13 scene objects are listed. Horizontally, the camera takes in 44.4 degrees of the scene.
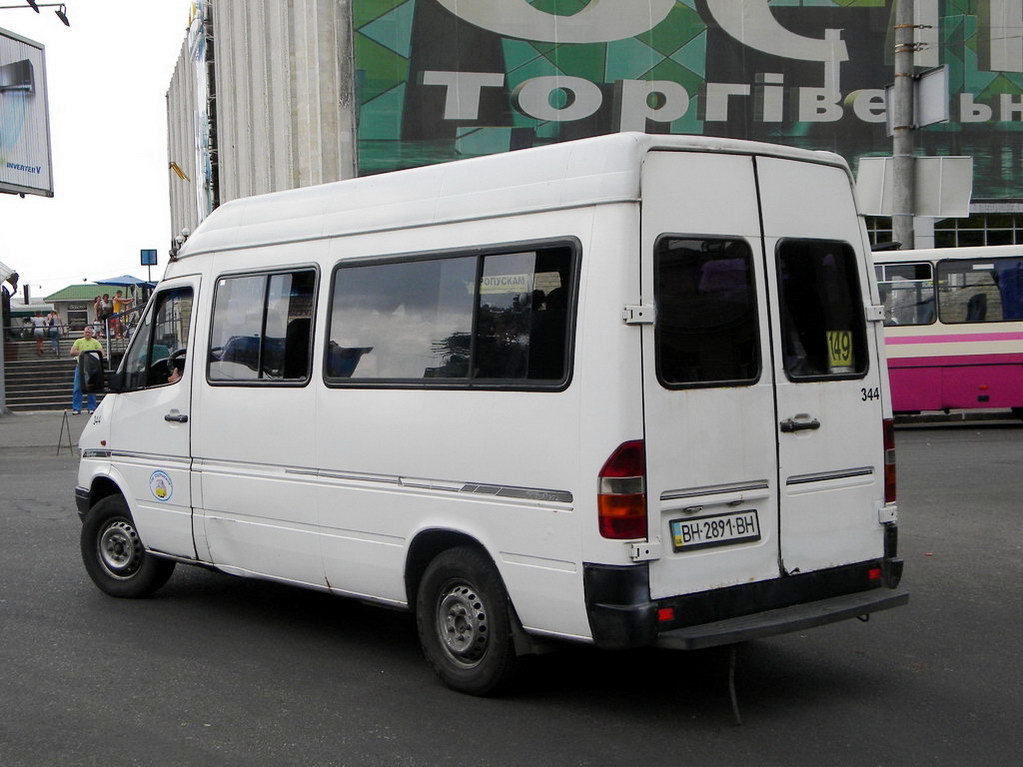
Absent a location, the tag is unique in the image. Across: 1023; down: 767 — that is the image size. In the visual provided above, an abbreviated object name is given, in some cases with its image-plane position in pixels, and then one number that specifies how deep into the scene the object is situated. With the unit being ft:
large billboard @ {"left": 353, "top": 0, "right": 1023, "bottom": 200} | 109.19
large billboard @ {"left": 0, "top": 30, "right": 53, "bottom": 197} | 96.32
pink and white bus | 65.51
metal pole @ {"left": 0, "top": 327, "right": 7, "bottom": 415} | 89.92
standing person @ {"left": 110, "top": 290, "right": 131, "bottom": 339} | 125.29
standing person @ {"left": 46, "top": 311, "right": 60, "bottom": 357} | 113.09
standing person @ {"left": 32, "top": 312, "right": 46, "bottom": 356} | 114.19
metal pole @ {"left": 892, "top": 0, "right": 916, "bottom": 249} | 56.70
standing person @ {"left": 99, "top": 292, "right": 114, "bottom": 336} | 121.64
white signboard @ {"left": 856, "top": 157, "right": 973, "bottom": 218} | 55.31
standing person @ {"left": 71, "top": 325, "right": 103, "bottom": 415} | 86.26
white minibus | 17.79
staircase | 97.31
